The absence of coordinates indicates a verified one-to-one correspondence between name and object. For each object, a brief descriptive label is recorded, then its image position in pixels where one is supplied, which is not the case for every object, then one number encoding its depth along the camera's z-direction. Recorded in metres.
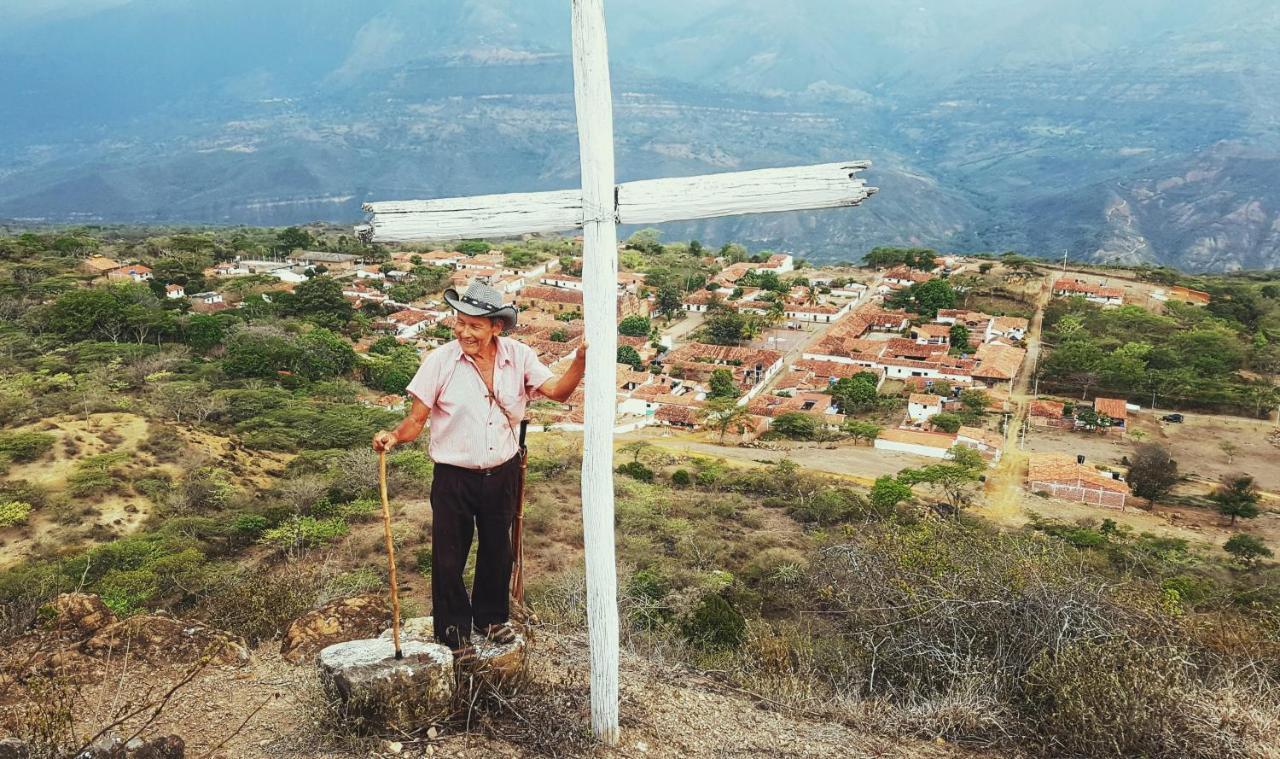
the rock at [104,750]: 2.56
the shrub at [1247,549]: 16.69
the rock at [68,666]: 3.92
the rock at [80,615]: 4.45
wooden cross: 2.90
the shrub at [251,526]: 11.42
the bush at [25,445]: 13.05
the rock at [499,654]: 3.30
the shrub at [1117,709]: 3.37
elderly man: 3.21
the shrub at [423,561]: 10.14
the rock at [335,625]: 4.36
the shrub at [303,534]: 10.69
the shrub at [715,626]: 7.79
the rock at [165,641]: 4.27
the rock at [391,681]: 3.04
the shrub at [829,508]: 15.27
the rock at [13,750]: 2.50
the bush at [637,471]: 18.28
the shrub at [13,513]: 11.20
